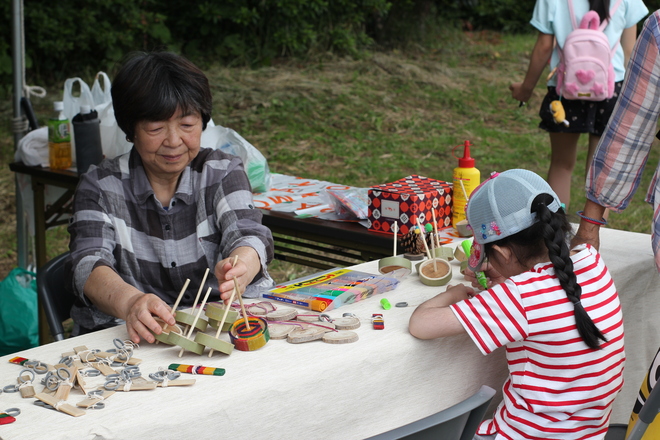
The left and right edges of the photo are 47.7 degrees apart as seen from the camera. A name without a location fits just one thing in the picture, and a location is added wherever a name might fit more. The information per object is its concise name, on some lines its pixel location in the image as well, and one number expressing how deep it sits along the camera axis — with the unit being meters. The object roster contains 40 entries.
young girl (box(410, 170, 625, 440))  1.71
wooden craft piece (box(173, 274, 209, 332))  1.71
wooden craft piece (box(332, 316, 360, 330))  1.78
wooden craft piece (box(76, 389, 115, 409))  1.40
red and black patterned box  2.67
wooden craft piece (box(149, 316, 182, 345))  1.69
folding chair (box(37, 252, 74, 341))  2.36
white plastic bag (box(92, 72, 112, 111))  3.86
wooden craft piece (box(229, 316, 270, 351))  1.68
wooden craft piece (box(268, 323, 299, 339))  1.75
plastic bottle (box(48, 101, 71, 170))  3.72
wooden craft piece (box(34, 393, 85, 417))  1.38
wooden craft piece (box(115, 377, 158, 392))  1.48
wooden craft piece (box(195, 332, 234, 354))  1.61
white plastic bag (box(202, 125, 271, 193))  3.44
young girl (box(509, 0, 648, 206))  4.13
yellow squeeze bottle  2.73
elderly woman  2.11
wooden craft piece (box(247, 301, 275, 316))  1.89
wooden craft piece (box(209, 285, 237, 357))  1.67
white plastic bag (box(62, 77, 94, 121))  3.82
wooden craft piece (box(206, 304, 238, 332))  1.74
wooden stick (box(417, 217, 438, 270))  2.18
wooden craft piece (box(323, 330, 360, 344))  1.71
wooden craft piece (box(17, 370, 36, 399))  1.46
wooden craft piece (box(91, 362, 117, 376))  1.57
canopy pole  3.83
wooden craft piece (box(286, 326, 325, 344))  1.72
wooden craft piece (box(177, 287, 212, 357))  1.63
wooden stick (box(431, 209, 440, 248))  2.37
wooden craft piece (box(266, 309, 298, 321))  1.85
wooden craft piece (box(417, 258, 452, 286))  2.13
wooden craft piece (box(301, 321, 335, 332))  1.78
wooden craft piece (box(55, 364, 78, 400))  1.44
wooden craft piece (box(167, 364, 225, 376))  1.56
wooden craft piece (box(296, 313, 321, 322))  1.85
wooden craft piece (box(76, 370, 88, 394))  1.46
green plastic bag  3.73
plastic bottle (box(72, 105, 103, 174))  3.62
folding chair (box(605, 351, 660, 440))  1.52
